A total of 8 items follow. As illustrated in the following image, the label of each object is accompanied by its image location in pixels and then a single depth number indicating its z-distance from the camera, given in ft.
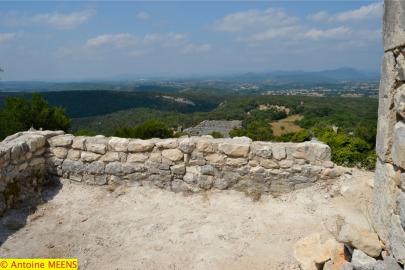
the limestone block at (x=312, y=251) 11.96
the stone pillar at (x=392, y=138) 9.55
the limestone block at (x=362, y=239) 10.63
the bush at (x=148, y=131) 56.90
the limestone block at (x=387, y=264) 9.42
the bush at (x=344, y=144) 46.17
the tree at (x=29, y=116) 49.73
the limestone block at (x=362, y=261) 10.10
